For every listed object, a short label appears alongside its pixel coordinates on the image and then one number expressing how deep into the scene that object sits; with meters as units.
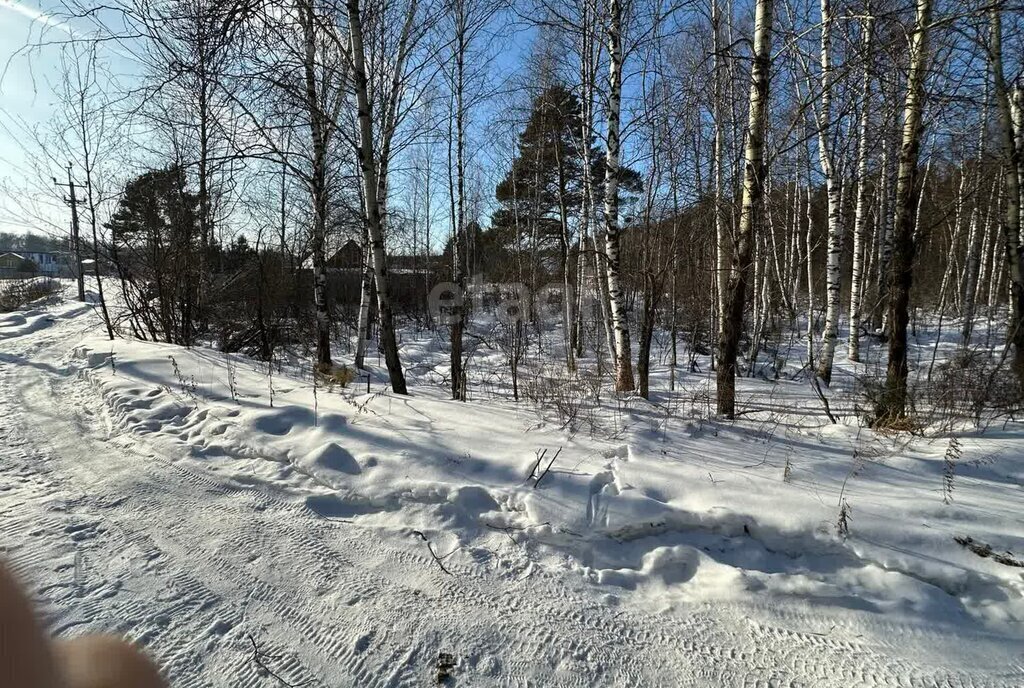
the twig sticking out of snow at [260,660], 1.81
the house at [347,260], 25.62
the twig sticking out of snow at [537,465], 3.29
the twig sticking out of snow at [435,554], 2.54
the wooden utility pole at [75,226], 14.24
